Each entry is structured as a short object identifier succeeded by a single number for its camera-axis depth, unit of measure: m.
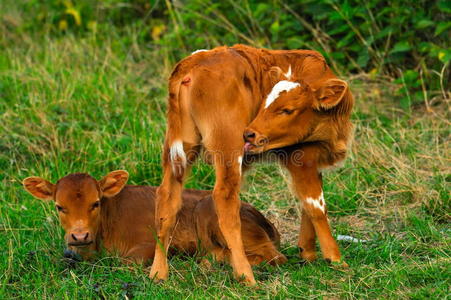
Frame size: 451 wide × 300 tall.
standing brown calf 10.77
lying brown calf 12.09
